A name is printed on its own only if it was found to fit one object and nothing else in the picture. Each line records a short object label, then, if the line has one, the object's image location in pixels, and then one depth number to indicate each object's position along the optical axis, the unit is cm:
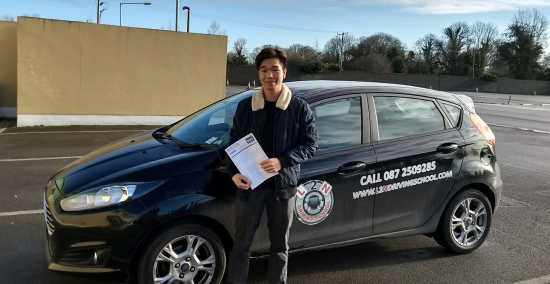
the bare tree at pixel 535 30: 6744
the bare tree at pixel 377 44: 7488
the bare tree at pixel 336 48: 7581
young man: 293
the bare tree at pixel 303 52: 6686
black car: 312
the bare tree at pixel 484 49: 6850
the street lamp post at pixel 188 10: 2443
